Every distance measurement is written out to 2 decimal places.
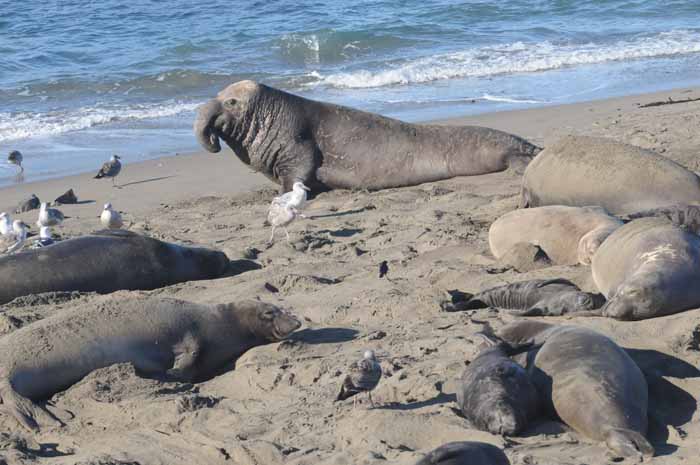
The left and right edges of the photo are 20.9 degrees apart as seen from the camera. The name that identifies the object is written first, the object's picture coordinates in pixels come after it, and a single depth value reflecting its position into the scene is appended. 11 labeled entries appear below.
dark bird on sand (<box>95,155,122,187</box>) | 19.15
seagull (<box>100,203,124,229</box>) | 15.37
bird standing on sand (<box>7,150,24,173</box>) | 20.70
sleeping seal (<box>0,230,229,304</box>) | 12.01
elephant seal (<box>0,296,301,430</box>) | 9.40
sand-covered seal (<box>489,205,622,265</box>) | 11.82
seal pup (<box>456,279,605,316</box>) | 9.75
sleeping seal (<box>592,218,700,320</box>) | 9.22
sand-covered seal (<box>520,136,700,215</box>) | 13.50
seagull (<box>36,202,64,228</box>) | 15.26
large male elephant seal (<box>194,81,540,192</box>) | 18.53
